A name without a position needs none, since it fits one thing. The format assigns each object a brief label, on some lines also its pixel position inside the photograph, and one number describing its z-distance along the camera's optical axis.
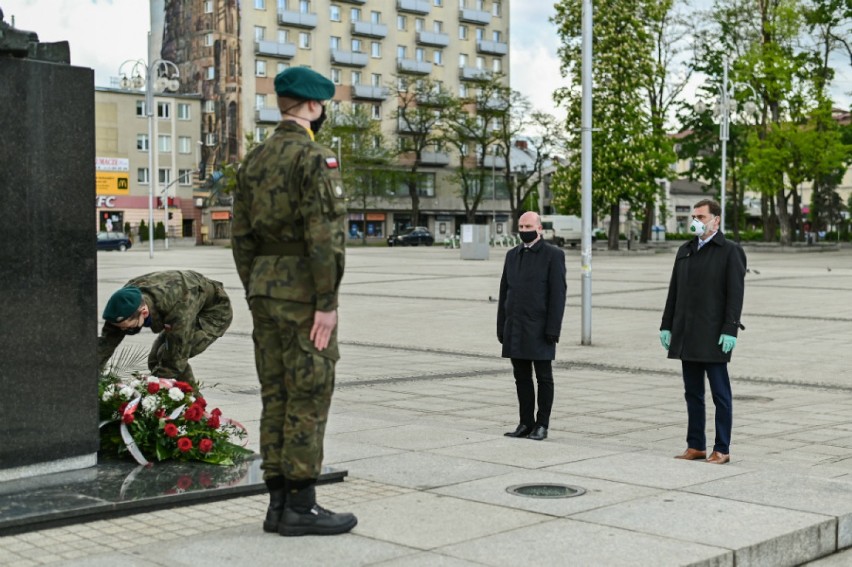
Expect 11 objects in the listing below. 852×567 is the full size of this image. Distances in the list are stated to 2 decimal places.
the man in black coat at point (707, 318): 7.72
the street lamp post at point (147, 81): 54.19
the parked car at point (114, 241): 71.44
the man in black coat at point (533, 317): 8.66
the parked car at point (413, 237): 87.19
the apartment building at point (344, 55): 92.62
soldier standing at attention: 5.05
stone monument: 6.08
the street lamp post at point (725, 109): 41.28
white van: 78.94
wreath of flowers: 6.60
